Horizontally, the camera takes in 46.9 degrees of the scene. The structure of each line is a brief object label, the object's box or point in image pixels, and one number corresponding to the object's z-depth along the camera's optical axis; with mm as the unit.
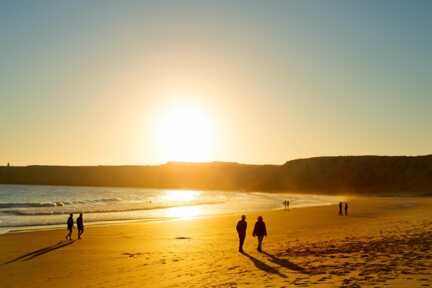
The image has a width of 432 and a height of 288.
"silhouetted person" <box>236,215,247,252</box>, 18364
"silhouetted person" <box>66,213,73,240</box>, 24234
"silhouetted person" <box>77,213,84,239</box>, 24625
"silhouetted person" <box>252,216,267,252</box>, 18422
